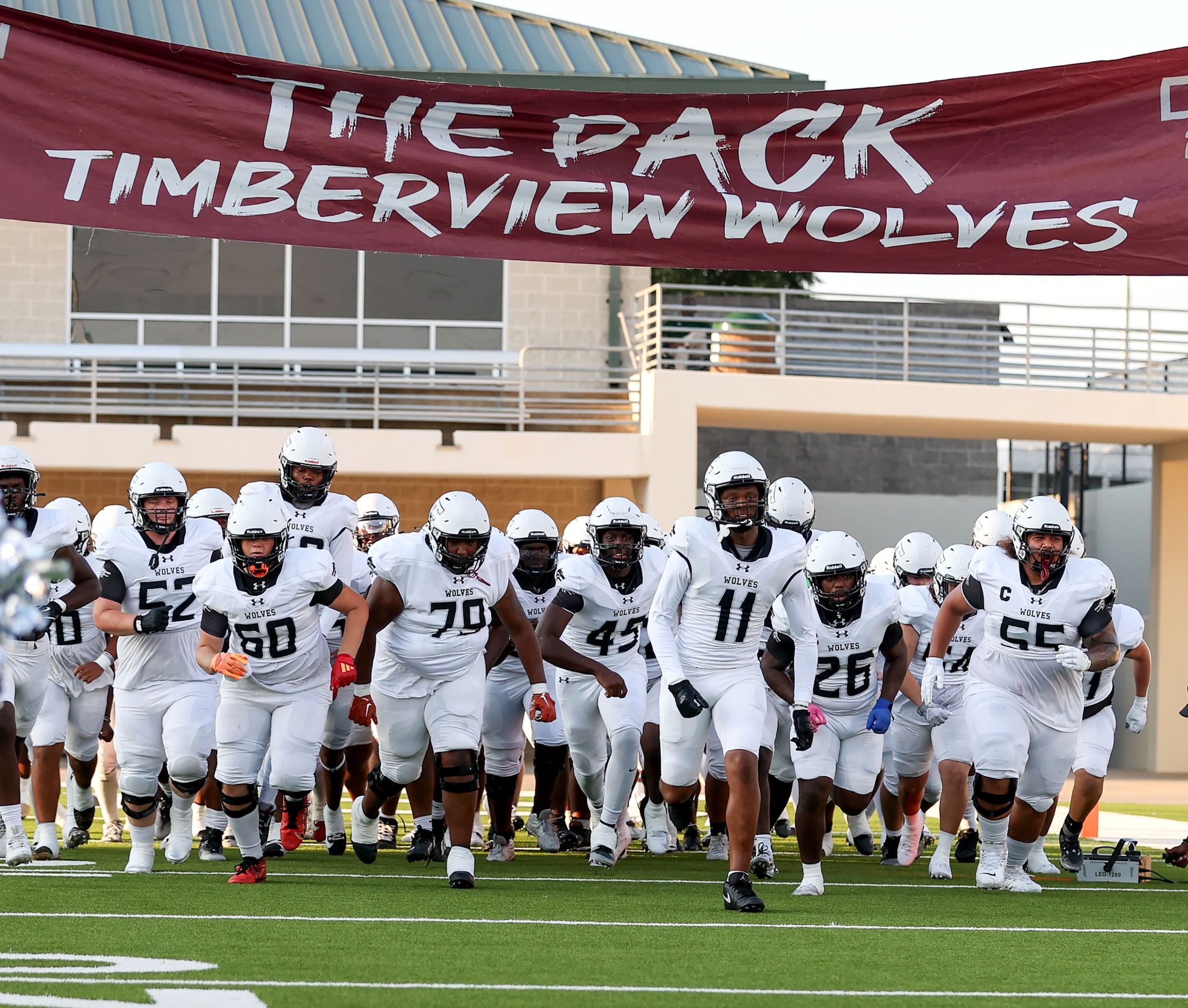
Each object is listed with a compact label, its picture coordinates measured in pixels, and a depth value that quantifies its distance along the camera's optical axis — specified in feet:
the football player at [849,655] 60.13
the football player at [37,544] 61.57
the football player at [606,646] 66.03
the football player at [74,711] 66.39
